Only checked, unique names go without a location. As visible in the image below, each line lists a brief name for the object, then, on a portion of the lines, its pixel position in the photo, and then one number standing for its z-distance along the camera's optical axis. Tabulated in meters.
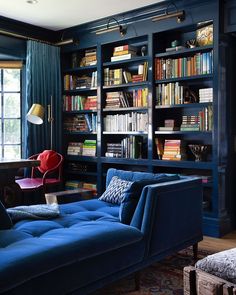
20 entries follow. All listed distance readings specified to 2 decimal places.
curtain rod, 4.94
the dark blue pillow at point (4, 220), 2.65
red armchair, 4.59
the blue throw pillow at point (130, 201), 2.84
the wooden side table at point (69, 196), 3.93
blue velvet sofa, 1.98
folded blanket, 2.87
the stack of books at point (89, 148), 5.28
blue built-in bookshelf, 4.06
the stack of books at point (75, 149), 5.45
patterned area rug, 2.60
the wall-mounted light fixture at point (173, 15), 4.19
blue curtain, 5.21
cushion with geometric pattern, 3.56
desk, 4.21
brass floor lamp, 4.90
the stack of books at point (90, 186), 5.28
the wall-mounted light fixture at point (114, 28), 4.79
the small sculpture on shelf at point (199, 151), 4.23
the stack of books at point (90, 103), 5.23
